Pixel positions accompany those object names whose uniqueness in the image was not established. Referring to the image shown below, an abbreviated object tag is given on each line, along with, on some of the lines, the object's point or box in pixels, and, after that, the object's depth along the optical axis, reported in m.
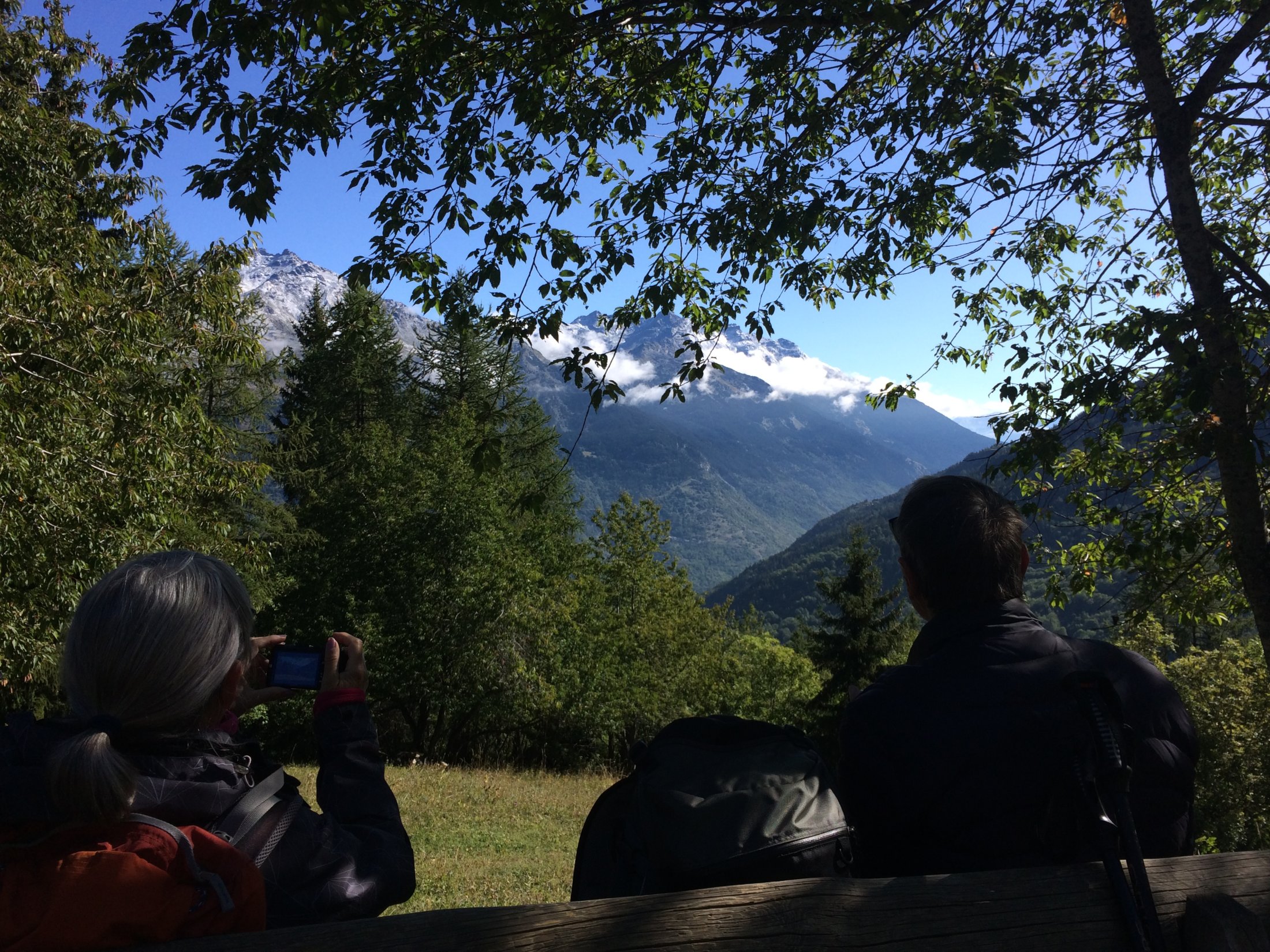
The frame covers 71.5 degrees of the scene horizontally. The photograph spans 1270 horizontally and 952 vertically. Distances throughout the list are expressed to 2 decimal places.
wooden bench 1.32
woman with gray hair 1.38
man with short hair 1.90
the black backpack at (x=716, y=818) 1.73
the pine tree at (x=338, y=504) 26.94
